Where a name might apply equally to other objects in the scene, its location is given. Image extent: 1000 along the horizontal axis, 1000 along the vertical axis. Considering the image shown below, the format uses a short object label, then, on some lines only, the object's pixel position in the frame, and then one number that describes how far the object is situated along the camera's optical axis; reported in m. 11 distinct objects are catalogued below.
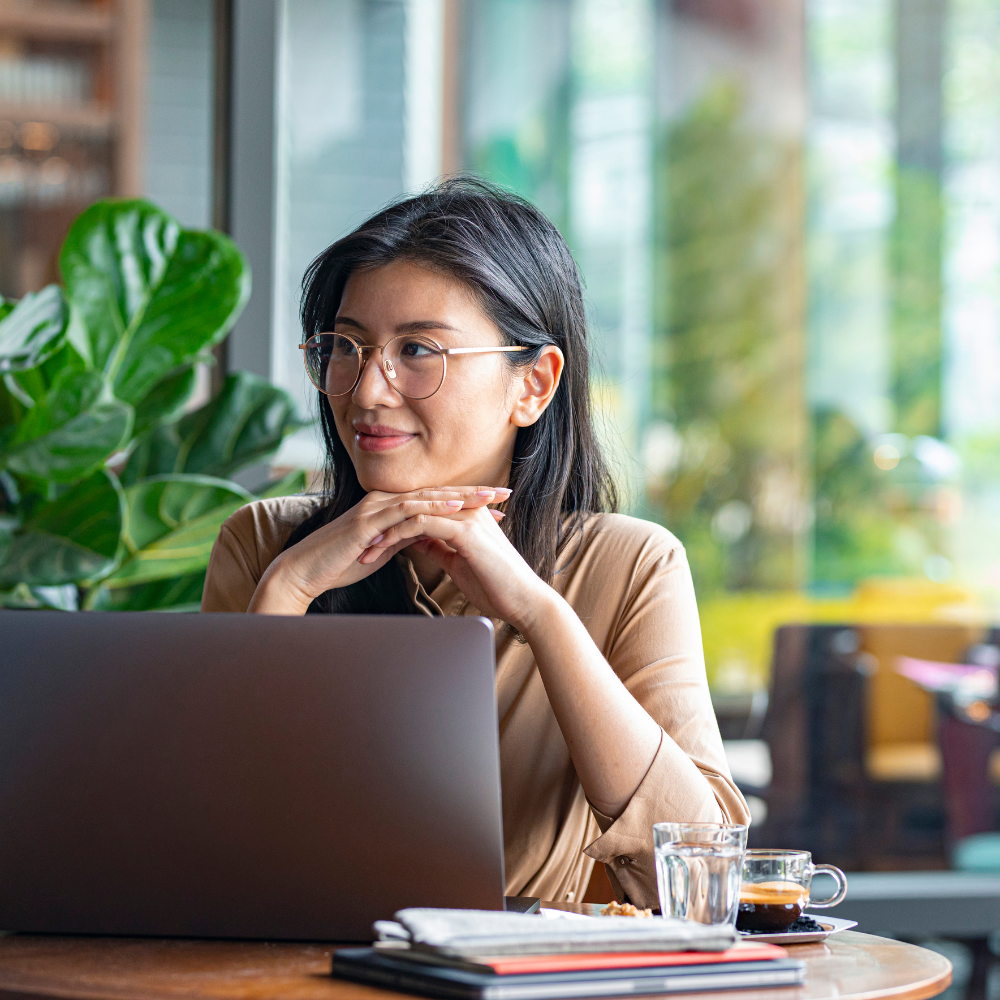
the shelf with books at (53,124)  5.41
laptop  1.79
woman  2.10
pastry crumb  1.88
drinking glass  1.84
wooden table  1.71
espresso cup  1.91
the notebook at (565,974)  1.68
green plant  2.67
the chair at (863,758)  4.49
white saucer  1.89
